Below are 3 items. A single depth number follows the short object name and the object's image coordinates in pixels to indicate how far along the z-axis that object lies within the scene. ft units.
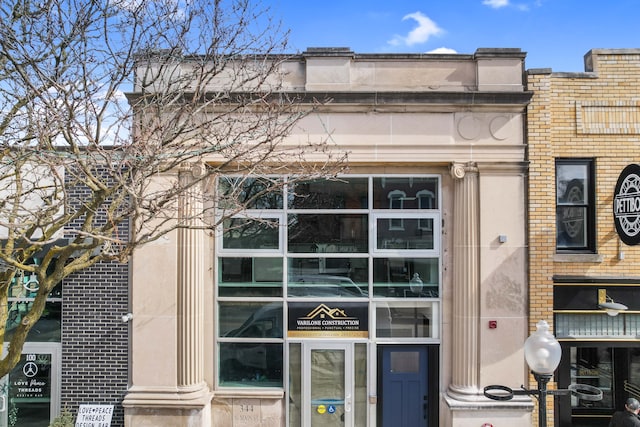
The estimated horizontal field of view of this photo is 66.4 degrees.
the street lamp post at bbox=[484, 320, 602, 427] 17.81
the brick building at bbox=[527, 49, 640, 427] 28.22
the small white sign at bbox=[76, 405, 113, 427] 27.89
